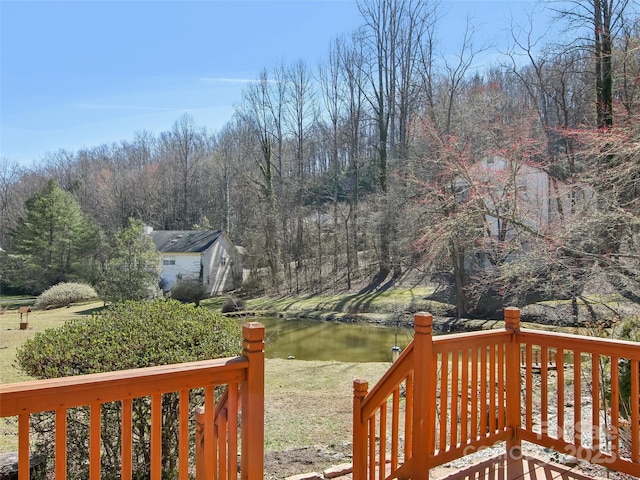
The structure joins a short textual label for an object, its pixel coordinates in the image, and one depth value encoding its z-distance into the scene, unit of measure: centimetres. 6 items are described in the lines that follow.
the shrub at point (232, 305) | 2037
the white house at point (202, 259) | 2706
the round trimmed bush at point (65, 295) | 2191
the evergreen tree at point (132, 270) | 1997
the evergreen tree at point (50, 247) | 2639
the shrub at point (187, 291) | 2336
